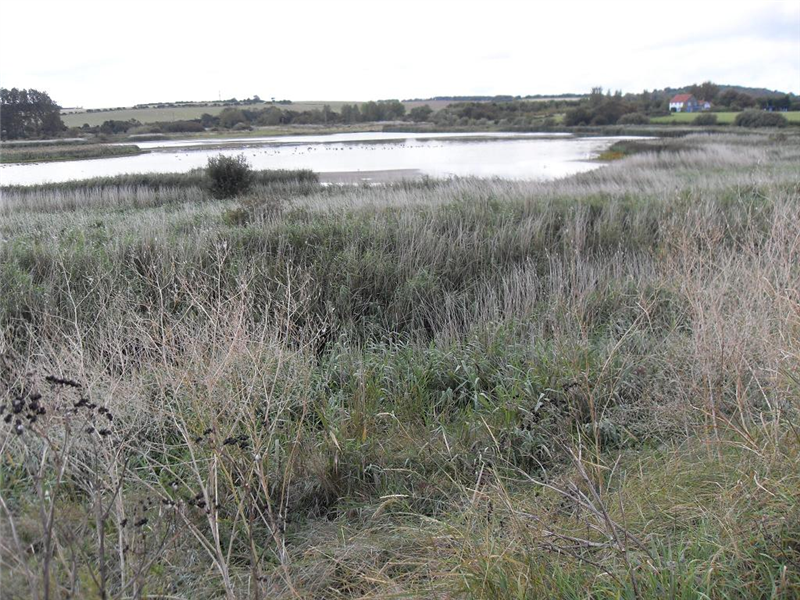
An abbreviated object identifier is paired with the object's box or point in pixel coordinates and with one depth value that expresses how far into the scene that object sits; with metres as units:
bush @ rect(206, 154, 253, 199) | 19.50
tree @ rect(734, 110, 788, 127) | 46.28
